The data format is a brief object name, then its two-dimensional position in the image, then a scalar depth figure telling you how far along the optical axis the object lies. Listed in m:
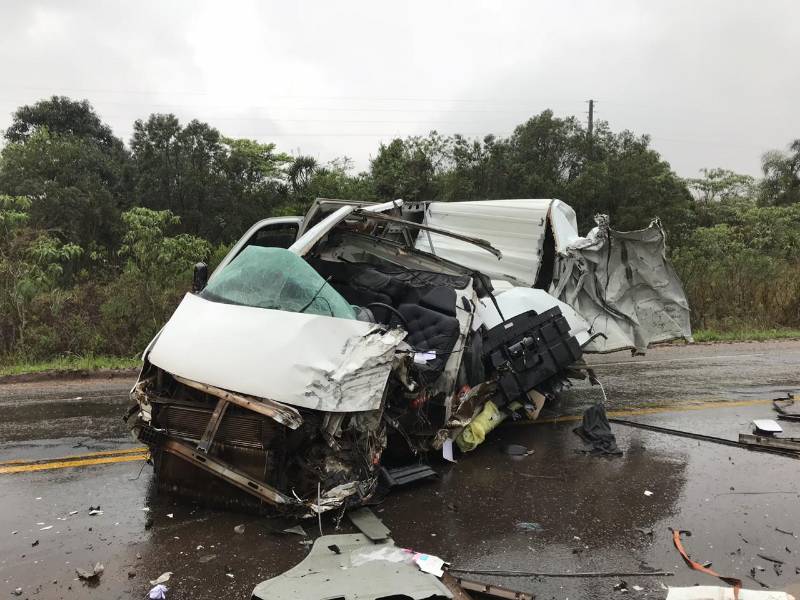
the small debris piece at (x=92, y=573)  3.13
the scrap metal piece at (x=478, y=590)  2.96
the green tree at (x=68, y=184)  25.31
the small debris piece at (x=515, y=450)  5.08
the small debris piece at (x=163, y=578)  3.10
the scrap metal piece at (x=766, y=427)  5.50
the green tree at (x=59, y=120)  41.72
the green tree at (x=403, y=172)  30.98
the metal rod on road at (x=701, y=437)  5.11
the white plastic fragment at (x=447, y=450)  4.76
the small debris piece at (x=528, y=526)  3.75
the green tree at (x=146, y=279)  10.25
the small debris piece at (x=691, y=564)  3.14
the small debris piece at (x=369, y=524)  3.54
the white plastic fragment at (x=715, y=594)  2.94
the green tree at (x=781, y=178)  35.47
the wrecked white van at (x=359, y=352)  3.67
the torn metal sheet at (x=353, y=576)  2.92
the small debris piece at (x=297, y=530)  3.64
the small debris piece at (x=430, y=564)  3.20
